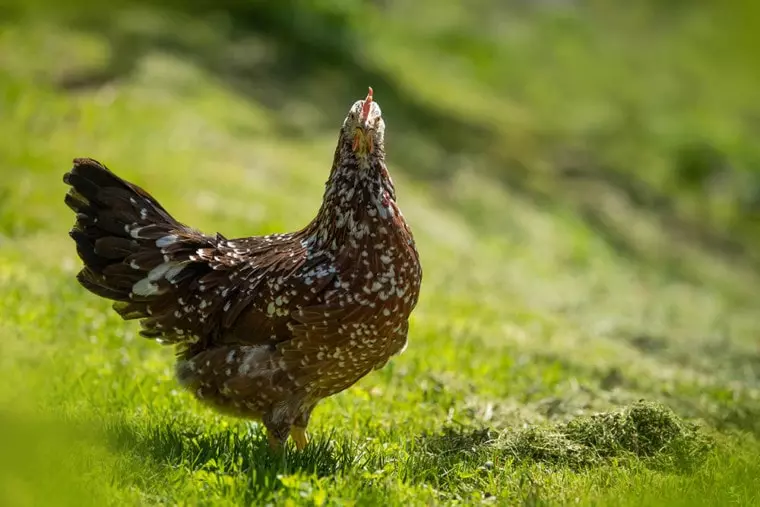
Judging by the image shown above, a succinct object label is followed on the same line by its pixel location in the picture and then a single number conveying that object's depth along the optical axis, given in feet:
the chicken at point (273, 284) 39.73
